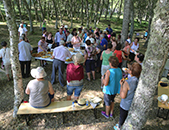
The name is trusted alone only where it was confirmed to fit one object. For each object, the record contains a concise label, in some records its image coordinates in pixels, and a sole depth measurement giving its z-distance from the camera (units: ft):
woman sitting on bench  10.40
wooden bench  11.07
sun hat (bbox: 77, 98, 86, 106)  11.88
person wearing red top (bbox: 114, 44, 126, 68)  17.56
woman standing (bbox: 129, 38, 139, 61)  22.37
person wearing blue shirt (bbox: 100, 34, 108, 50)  21.52
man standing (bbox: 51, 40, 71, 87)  16.93
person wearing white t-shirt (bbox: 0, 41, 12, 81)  17.67
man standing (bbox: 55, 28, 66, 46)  26.81
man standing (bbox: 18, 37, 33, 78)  18.37
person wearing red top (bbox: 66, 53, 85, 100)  12.18
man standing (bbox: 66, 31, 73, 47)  27.56
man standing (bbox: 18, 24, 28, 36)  36.46
